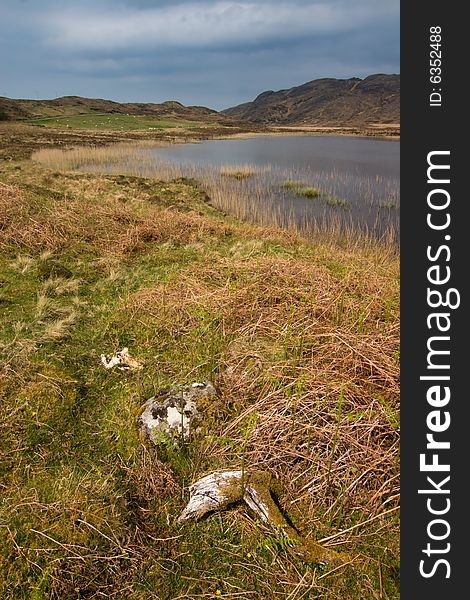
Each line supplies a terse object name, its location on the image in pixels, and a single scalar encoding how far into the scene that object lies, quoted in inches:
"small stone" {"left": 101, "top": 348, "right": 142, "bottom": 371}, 182.0
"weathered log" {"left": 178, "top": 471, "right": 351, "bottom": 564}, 91.6
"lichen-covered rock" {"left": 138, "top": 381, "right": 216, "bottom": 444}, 135.3
